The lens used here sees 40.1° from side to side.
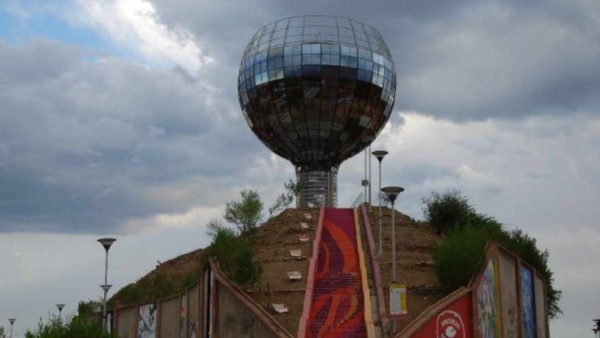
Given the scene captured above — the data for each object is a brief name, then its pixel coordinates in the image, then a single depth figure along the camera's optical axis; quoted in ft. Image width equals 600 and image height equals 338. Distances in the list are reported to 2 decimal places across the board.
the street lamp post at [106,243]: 107.55
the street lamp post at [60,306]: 172.14
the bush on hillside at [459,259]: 100.89
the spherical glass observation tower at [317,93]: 216.95
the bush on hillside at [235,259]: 111.65
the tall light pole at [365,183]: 180.26
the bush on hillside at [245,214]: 164.35
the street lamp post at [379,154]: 115.50
